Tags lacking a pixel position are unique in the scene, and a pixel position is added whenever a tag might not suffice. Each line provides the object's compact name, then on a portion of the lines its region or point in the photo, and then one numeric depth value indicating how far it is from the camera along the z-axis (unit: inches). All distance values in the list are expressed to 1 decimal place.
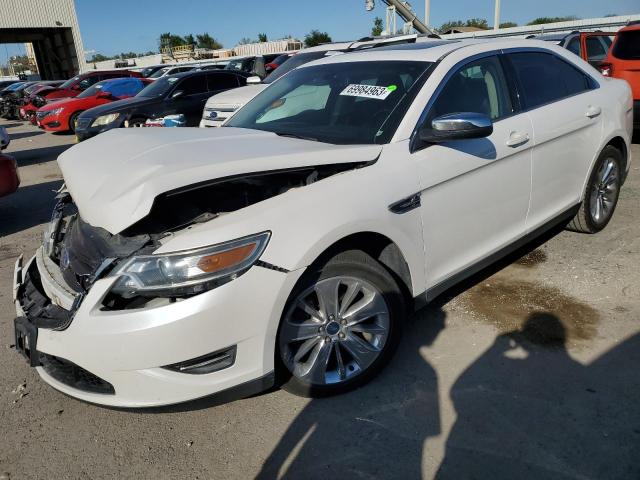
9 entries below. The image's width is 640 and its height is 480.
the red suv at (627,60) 308.2
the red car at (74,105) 577.9
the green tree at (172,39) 3581.4
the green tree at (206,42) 3621.8
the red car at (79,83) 732.7
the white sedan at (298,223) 88.9
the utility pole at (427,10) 1437.0
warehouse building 1330.0
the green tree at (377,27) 2525.8
